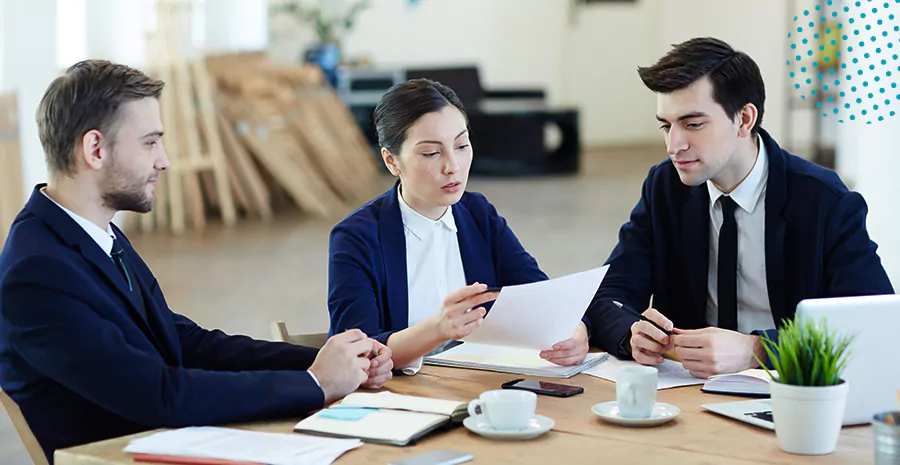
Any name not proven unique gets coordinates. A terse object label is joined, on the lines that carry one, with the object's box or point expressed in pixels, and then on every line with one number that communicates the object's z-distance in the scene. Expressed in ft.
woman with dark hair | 11.31
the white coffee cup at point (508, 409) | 8.75
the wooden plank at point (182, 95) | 34.33
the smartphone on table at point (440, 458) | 8.39
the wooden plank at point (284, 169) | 36.59
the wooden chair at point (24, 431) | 9.34
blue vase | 47.22
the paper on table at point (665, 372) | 9.85
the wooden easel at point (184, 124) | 34.46
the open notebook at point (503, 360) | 10.17
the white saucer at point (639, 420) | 8.96
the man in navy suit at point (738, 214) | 11.10
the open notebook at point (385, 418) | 8.81
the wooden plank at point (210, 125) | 35.20
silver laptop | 8.70
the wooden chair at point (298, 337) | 11.12
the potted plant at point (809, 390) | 8.40
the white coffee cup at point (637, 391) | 8.98
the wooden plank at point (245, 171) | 36.46
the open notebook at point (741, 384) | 9.59
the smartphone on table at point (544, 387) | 9.62
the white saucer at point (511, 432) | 8.74
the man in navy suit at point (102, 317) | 9.09
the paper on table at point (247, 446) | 8.51
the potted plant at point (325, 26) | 47.32
